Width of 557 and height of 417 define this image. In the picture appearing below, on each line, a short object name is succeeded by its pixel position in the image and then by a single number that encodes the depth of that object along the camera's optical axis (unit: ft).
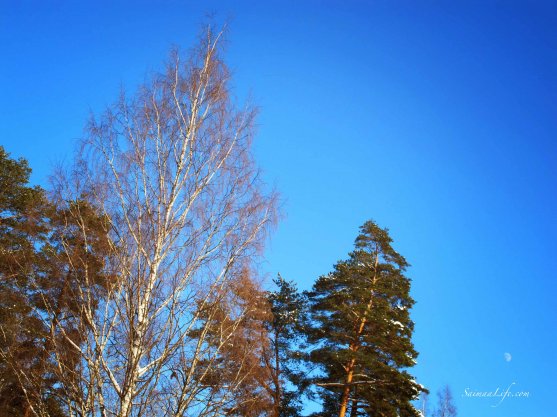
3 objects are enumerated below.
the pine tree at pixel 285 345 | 63.72
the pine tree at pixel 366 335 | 53.78
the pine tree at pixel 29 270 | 22.61
